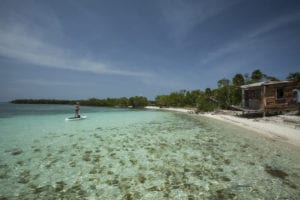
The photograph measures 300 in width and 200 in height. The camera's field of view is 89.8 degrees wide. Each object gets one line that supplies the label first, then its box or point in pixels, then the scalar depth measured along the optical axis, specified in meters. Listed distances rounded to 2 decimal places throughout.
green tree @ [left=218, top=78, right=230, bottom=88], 57.50
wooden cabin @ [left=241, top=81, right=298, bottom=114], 22.20
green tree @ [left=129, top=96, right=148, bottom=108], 108.56
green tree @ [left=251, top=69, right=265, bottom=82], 56.13
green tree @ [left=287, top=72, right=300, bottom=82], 38.83
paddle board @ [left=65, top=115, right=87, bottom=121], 26.68
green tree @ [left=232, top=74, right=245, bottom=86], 55.91
